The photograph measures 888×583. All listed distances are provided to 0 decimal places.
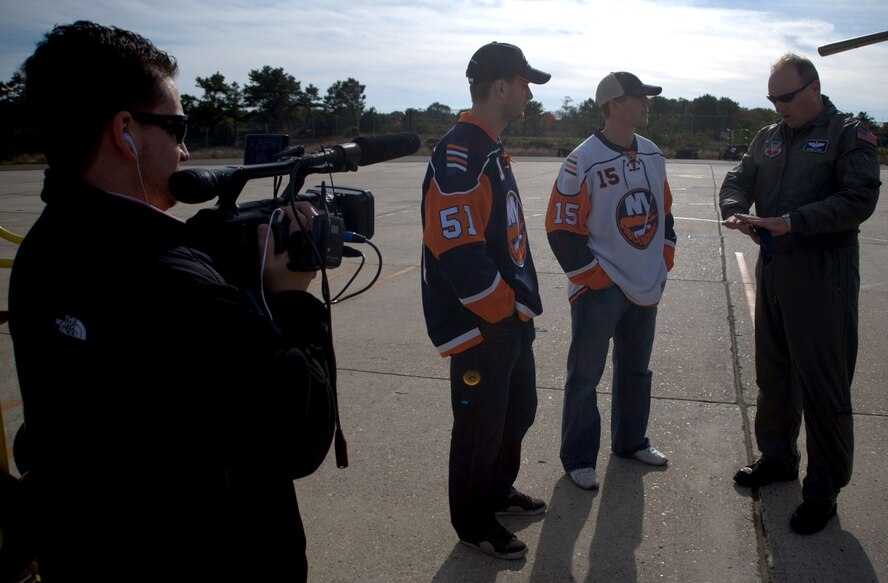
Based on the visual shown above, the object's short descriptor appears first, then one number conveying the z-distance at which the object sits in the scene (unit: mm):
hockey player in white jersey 3443
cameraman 1231
